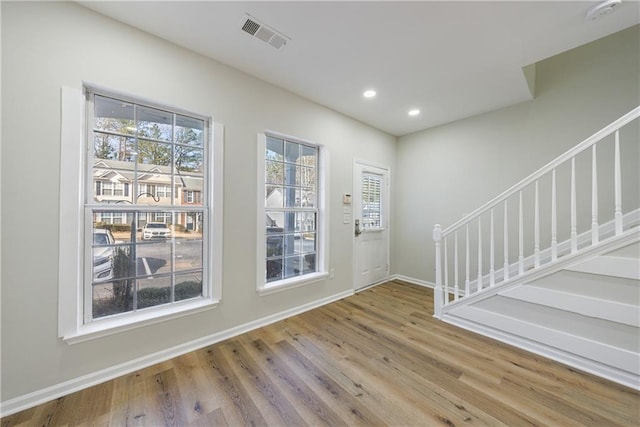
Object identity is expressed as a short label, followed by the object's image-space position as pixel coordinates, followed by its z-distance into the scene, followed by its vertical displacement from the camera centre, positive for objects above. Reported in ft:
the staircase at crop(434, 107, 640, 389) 5.80 -2.15
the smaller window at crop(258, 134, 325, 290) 9.09 +0.04
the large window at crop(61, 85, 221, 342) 5.93 -0.05
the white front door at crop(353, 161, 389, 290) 12.37 -0.55
